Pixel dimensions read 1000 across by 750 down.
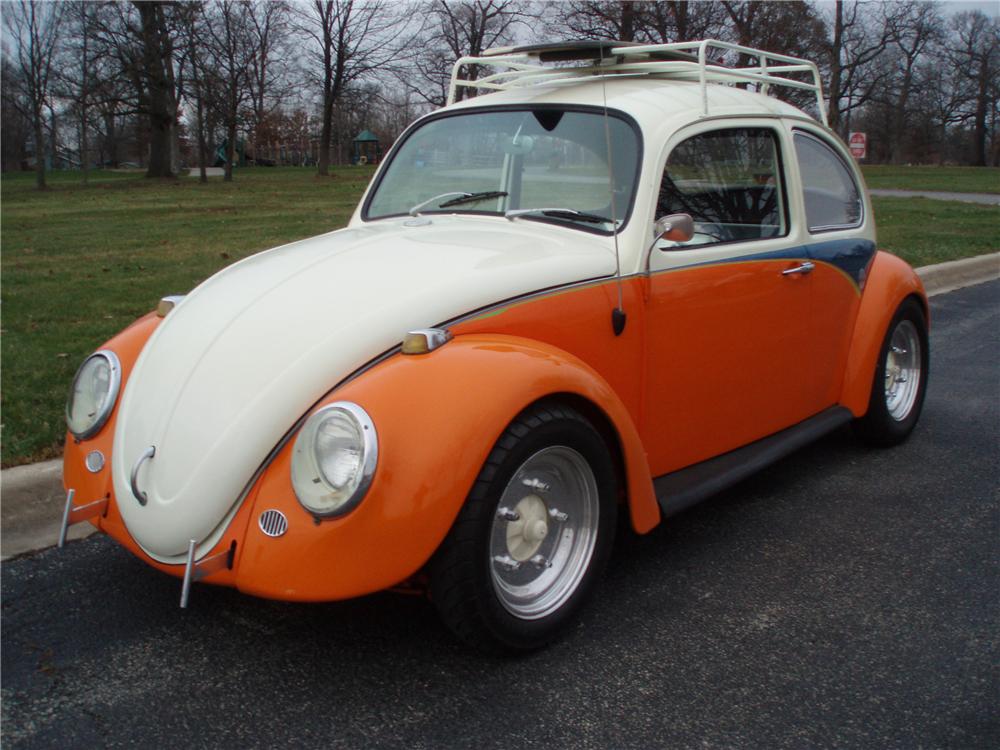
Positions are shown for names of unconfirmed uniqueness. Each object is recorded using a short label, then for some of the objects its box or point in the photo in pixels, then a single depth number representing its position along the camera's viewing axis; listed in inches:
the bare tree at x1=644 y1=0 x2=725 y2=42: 898.1
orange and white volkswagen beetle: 95.9
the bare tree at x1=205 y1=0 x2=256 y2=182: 1400.1
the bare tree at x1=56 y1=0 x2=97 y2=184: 1194.6
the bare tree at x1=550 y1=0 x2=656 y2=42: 851.9
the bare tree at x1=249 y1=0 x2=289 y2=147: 1562.5
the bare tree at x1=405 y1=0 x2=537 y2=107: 1229.7
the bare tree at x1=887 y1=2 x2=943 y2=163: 1584.6
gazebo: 2664.1
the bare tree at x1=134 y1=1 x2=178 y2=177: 1282.0
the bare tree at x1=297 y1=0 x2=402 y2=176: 1488.7
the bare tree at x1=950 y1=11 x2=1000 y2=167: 2118.6
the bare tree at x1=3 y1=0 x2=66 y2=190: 1160.2
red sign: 1143.0
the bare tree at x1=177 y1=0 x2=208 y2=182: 1269.7
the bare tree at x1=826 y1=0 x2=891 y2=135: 1311.5
